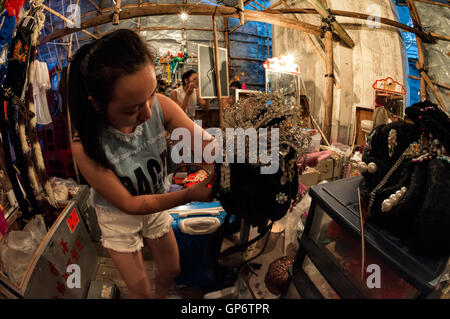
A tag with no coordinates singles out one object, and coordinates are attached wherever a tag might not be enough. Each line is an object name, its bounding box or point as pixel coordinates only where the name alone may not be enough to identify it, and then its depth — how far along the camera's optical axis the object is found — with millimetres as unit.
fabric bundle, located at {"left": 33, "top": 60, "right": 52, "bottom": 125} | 1038
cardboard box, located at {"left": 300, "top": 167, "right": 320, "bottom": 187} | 1771
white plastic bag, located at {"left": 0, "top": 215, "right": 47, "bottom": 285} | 634
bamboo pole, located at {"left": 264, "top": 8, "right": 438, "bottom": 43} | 2525
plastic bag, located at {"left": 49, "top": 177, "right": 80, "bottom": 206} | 1163
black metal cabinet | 458
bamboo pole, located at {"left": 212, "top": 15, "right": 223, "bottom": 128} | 2296
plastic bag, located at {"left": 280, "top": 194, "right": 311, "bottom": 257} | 879
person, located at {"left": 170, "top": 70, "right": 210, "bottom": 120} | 2123
